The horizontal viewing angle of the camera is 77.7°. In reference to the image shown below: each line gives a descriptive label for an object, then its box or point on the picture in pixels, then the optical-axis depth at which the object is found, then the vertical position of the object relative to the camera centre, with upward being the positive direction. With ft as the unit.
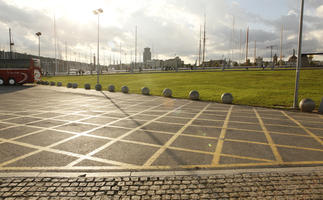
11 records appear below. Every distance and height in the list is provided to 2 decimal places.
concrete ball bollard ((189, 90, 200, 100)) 47.50 -3.06
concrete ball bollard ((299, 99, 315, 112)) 33.68 -3.63
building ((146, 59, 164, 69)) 508.12 +49.44
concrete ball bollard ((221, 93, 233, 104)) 42.19 -3.43
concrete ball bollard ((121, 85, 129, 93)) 61.52 -2.65
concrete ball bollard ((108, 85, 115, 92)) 66.39 -2.27
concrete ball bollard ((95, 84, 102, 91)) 70.28 -2.12
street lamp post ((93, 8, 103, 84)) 79.47 +27.85
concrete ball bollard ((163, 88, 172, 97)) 52.30 -2.89
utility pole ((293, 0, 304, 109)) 34.22 +5.41
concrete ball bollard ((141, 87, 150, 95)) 57.76 -2.70
